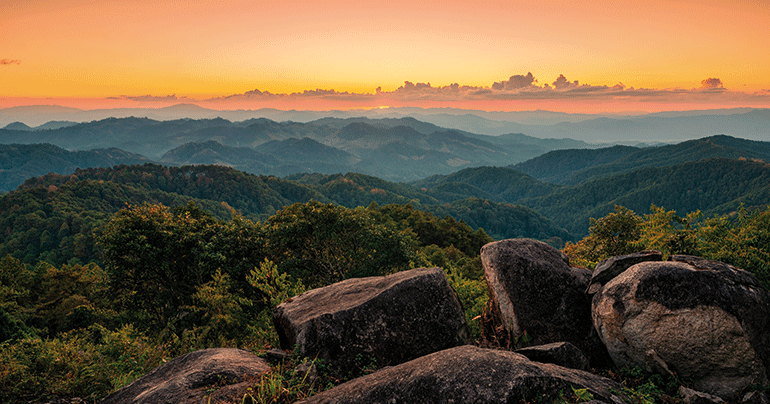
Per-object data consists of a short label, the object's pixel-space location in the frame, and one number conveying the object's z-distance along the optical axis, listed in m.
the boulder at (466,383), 7.89
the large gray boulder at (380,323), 11.25
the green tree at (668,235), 20.14
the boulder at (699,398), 9.22
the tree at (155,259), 25.33
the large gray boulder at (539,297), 13.51
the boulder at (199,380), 9.51
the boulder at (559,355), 11.33
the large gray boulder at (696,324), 10.16
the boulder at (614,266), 13.21
